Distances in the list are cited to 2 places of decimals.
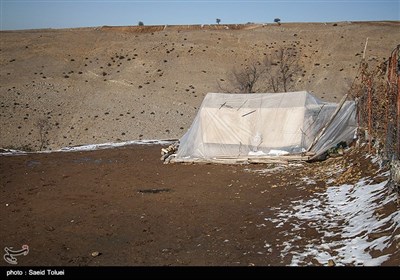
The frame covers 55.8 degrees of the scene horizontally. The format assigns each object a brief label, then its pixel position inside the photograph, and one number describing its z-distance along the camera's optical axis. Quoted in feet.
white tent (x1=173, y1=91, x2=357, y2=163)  44.09
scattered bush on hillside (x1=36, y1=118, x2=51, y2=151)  84.12
